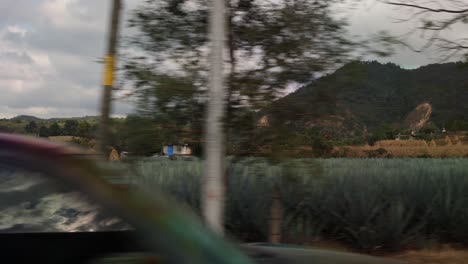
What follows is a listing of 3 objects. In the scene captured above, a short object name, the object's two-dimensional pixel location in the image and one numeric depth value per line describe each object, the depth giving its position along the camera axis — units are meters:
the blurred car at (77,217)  1.82
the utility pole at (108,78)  5.66
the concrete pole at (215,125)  5.35
